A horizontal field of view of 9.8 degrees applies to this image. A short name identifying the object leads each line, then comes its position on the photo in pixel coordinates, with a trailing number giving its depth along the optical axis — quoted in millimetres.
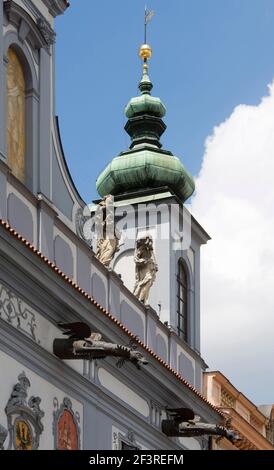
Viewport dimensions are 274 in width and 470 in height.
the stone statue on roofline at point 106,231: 25047
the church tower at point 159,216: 29031
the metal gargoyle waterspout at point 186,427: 25469
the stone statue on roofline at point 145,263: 26812
